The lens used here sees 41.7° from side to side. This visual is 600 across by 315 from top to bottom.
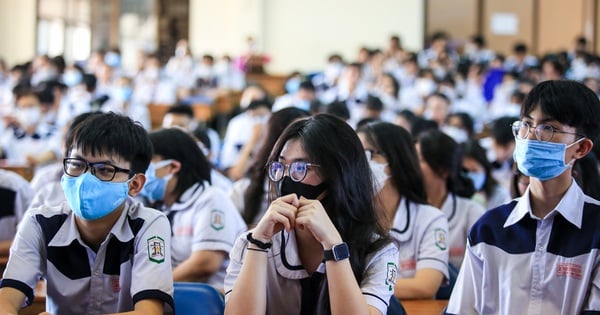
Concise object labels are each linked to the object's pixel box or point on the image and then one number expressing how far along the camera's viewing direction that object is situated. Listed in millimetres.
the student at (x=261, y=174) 3529
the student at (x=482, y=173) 4422
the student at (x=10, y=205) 3641
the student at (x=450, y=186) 3520
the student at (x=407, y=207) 3021
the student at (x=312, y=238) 2129
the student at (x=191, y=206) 3215
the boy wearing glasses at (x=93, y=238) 2336
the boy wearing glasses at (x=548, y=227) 2172
